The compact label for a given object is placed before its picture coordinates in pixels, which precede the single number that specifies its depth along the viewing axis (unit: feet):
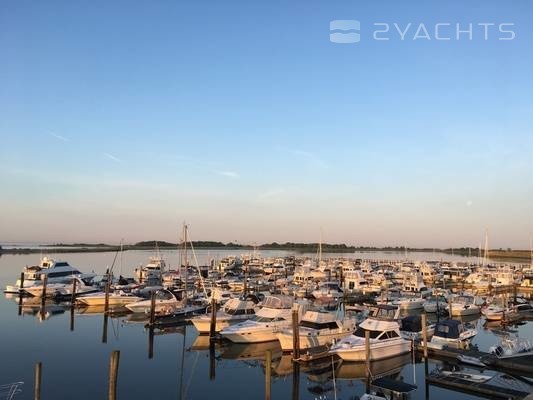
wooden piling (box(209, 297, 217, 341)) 99.55
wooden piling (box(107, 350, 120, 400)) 47.50
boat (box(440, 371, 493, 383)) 66.80
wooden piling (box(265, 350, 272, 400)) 54.75
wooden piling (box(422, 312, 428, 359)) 78.59
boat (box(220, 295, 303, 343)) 95.91
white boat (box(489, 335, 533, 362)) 77.05
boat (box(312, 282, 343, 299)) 158.15
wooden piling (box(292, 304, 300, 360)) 79.61
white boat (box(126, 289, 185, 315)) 125.90
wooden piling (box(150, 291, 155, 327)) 112.06
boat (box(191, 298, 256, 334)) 105.50
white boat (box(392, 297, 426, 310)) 143.54
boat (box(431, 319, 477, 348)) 89.20
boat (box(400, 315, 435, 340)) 96.38
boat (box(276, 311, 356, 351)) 88.58
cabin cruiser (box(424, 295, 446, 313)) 140.36
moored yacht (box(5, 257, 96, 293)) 171.75
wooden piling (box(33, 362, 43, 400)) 50.96
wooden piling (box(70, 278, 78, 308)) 146.28
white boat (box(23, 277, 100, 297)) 162.09
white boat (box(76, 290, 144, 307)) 143.64
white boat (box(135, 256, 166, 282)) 214.48
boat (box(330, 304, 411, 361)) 80.69
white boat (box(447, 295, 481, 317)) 134.82
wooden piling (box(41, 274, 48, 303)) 152.63
